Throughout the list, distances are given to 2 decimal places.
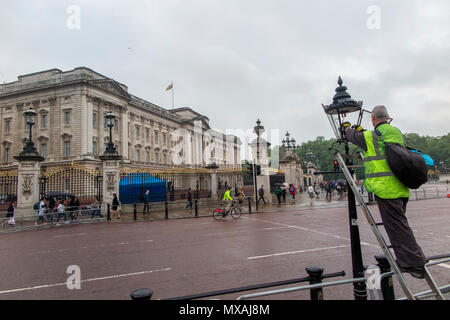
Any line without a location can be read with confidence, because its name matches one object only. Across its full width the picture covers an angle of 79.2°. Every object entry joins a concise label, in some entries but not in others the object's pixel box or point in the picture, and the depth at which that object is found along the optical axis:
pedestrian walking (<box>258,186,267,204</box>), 22.67
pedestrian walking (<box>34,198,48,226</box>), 14.91
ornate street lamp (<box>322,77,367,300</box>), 3.11
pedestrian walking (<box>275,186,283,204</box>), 22.93
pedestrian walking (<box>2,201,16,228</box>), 15.74
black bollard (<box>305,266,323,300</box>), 2.75
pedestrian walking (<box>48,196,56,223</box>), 15.89
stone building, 42.44
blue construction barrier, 20.09
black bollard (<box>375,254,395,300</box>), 2.93
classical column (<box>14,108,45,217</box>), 16.38
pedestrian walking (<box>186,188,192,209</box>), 20.59
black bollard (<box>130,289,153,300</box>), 2.22
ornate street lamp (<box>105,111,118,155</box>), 18.47
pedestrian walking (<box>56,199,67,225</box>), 15.24
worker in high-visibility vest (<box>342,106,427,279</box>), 2.45
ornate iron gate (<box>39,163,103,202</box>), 17.70
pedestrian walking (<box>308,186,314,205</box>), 24.30
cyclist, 15.16
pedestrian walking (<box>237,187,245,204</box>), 19.31
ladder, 2.28
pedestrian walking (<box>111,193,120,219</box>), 16.34
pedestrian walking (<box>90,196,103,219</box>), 16.71
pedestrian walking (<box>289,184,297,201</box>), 24.54
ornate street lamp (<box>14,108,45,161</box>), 16.45
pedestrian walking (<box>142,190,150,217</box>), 18.66
